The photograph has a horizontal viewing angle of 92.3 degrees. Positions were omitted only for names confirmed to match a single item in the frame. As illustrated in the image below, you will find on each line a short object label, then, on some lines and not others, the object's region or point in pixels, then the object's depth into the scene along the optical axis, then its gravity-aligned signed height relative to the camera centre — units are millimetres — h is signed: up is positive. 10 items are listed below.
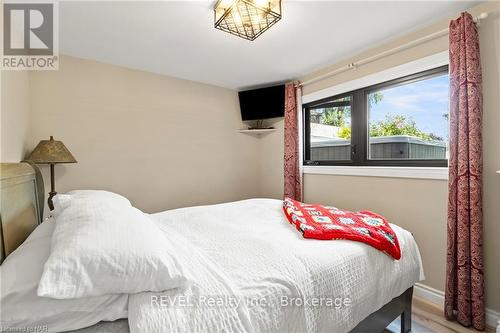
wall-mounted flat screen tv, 3537 +934
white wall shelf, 3707 +525
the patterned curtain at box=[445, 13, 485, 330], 1715 -159
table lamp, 2088 +111
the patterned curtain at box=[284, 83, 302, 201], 3264 +162
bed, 878 -476
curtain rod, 1923 +1059
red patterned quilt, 1378 -396
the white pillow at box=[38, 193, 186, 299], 691 -296
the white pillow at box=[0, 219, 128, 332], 673 -413
